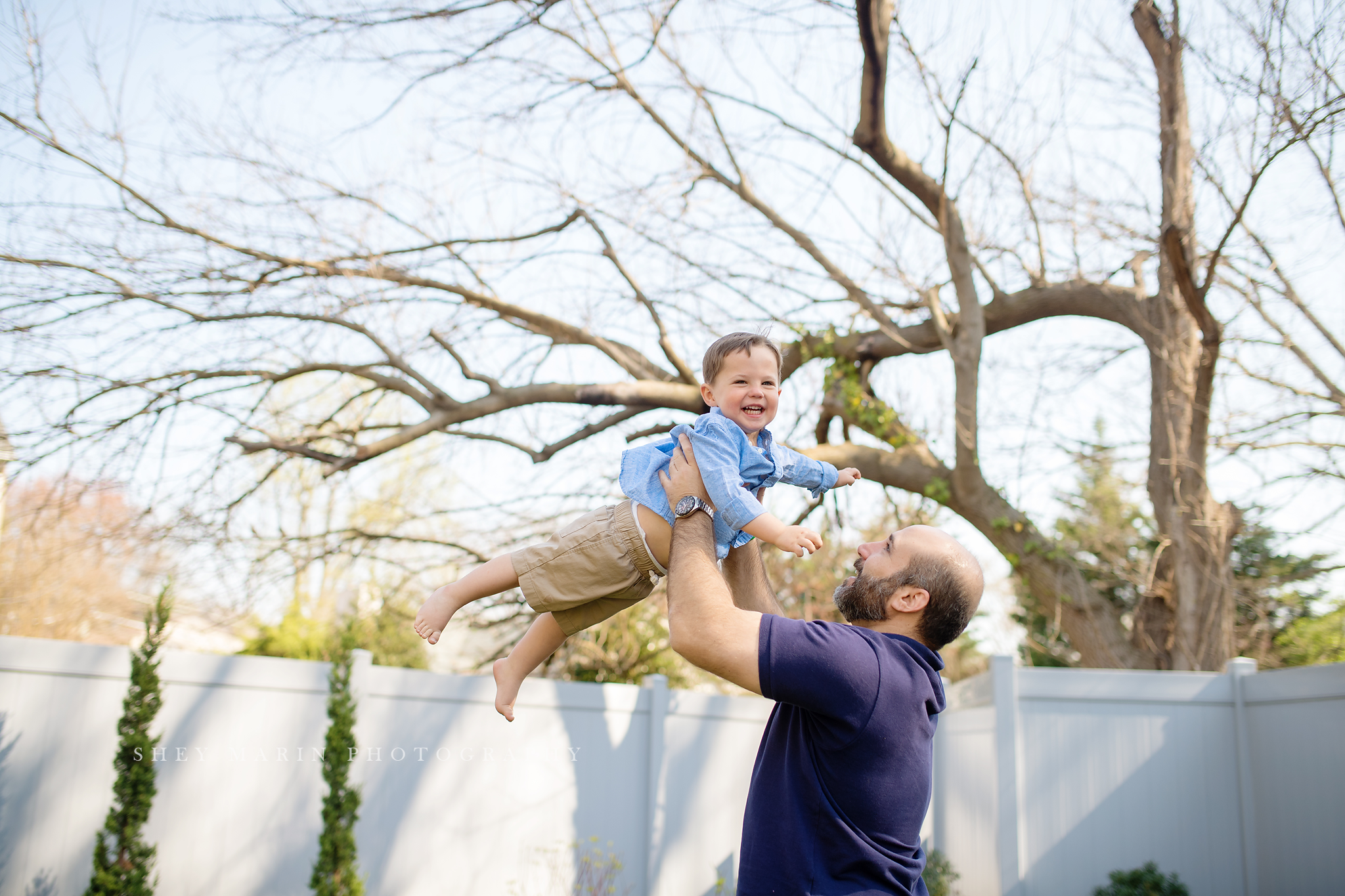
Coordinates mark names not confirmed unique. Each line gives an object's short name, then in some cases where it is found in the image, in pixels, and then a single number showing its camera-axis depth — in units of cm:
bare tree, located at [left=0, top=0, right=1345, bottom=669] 620
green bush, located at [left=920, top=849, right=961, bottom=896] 716
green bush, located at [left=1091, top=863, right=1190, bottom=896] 595
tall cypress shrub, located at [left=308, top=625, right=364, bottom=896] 611
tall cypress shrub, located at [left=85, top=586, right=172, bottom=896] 558
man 181
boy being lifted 214
